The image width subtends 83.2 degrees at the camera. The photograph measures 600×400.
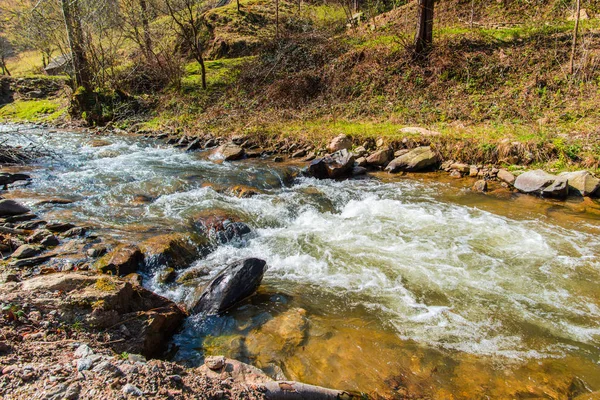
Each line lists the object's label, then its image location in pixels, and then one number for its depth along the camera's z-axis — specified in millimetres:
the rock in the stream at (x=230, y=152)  11461
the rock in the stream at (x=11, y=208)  6348
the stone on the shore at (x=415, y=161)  10070
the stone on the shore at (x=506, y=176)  8627
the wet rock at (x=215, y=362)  2867
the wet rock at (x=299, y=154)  11664
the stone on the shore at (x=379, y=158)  10594
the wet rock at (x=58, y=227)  5973
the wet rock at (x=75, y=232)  5827
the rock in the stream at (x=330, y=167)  9883
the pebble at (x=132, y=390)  2131
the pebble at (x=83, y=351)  2569
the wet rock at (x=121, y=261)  4953
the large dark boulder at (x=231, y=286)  4379
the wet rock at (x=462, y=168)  9633
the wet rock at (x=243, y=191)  8367
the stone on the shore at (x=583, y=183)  7621
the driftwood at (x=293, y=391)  2592
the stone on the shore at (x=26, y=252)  4874
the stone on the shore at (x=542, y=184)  7727
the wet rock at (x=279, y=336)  3727
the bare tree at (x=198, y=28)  17859
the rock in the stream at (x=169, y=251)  5395
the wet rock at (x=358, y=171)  10250
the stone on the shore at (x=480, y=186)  8555
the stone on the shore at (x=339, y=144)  11273
